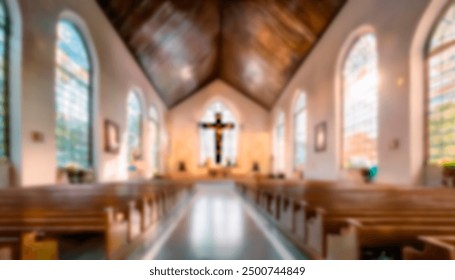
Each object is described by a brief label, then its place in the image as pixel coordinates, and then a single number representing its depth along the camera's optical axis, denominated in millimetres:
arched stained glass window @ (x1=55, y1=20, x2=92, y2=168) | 6152
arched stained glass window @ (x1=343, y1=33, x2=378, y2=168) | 6664
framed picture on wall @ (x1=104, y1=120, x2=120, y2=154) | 7815
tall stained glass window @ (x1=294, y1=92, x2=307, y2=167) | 11102
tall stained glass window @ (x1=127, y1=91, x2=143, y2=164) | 10320
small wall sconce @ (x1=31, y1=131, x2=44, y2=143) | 4940
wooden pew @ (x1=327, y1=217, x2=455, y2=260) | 1478
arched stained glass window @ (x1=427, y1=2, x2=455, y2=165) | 4590
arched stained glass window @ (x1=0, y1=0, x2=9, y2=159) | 4539
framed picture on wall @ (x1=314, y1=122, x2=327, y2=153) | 8781
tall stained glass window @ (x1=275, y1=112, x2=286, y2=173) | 14098
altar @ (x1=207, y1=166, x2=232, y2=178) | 15152
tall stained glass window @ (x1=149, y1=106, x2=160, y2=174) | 13259
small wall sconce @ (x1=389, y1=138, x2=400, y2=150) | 5508
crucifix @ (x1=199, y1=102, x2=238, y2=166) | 16766
